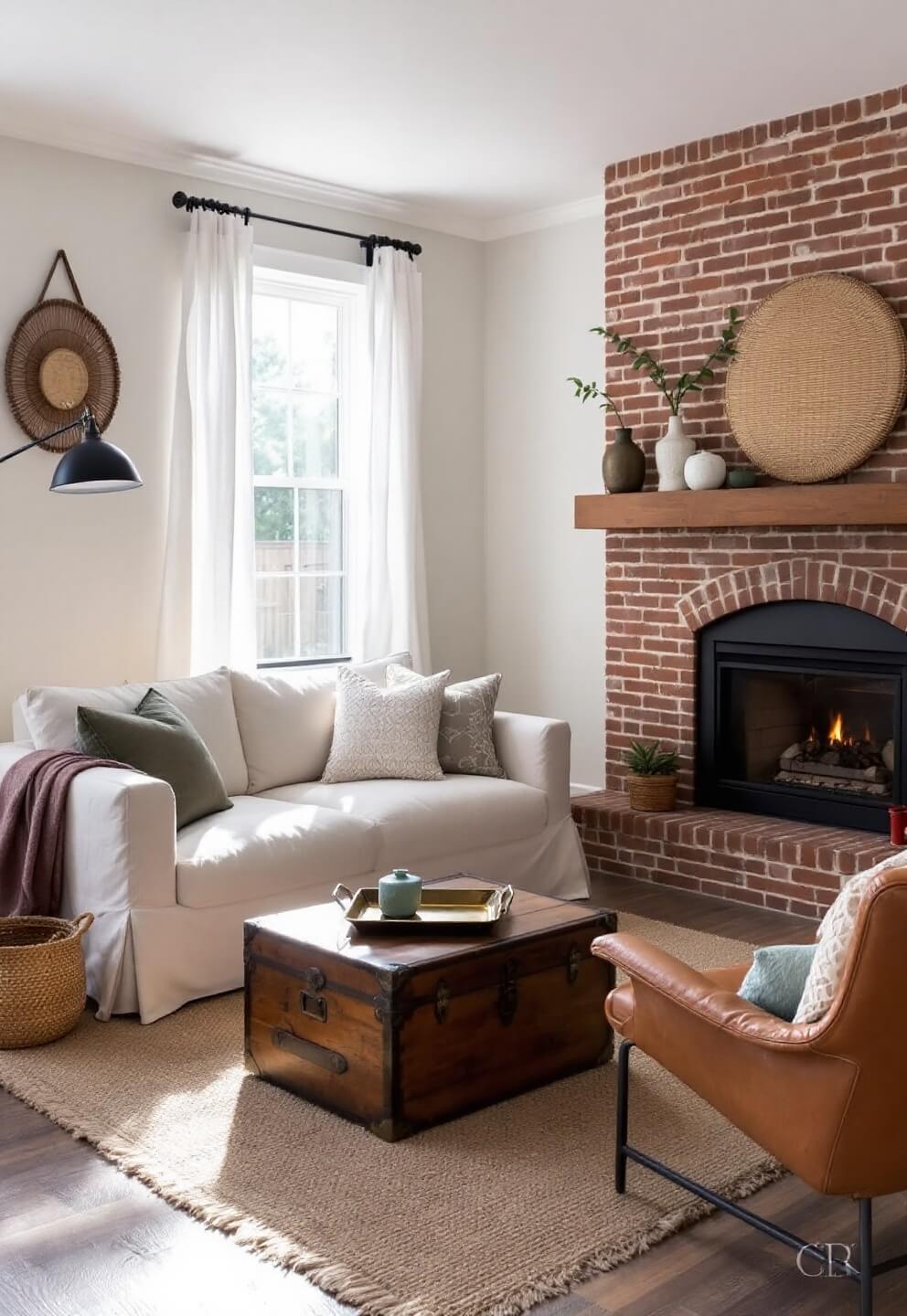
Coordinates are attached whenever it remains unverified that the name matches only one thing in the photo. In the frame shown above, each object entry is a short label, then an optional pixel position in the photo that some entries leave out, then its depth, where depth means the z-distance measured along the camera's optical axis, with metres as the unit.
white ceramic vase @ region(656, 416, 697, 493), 5.20
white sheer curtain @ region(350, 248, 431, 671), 6.06
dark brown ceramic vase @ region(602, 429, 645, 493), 5.41
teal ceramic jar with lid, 3.19
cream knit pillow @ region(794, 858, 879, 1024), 2.12
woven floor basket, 3.46
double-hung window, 5.86
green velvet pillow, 4.03
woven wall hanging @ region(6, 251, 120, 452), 4.93
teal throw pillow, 2.40
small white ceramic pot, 5.06
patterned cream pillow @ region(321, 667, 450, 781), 4.81
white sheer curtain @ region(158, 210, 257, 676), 5.32
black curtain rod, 5.30
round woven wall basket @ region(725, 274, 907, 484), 4.61
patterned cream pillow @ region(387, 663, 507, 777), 4.92
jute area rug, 2.42
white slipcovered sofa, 3.71
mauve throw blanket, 3.85
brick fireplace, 4.68
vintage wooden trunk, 2.96
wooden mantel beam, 4.52
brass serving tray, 3.17
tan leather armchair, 2.06
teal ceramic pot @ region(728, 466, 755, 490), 4.98
